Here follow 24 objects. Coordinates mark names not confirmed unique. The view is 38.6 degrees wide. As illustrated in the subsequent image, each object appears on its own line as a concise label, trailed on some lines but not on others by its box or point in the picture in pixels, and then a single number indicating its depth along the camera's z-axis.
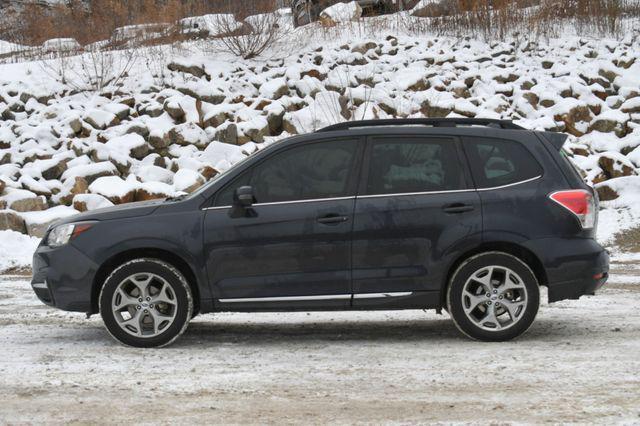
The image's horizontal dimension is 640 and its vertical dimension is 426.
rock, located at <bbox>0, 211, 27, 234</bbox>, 14.55
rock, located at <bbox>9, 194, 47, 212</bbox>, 15.59
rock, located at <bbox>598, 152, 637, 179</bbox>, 16.98
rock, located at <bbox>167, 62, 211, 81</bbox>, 21.42
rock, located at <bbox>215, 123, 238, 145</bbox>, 18.67
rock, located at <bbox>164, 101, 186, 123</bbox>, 19.47
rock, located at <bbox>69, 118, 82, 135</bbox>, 18.91
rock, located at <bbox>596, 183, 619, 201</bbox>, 15.90
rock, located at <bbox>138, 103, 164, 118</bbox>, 19.61
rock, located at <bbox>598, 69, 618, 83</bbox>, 21.11
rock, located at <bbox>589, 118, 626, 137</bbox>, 19.09
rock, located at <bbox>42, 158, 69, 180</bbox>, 17.23
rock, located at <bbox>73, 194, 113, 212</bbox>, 15.38
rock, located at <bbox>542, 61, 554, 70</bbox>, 21.83
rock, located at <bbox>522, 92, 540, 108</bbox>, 20.20
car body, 6.99
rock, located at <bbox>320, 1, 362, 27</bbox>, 24.13
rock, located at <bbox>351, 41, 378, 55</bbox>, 22.70
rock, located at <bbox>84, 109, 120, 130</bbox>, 19.14
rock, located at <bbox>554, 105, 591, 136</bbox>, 19.23
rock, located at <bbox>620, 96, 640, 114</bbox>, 19.69
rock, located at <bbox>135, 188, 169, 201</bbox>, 15.76
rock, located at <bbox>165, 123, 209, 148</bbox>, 18.73
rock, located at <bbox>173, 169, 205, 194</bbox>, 16.16
